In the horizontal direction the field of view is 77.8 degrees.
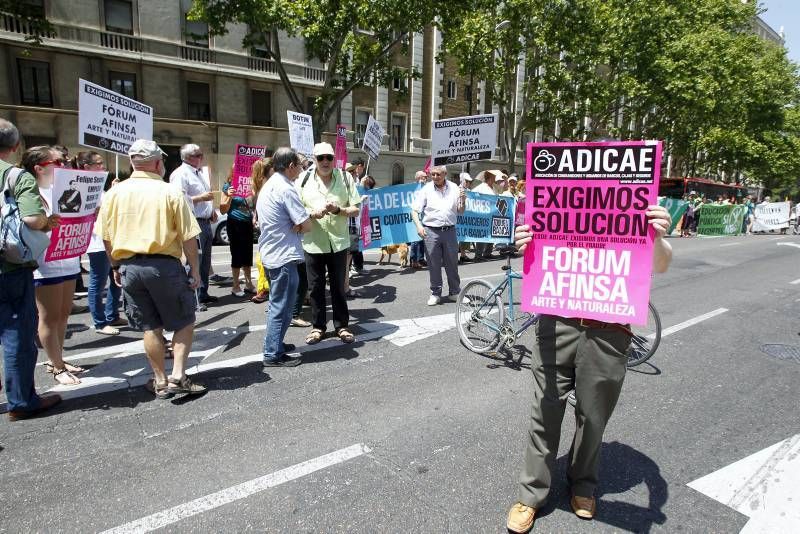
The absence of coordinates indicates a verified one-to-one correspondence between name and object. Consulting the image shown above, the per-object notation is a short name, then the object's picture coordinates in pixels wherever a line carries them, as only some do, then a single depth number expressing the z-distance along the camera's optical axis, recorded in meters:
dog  10.21
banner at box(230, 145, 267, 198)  8.18
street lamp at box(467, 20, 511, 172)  19.98
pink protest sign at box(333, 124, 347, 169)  10.13
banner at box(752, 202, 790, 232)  27.64
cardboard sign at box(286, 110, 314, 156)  8.41
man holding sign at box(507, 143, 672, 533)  2.48
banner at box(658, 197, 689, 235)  23.48
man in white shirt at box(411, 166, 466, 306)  6.78
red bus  28.92
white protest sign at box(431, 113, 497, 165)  10.12
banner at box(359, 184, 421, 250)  10.09
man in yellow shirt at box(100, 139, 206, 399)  3.49
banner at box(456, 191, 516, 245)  11.53
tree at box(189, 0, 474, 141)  14.12
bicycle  4.76
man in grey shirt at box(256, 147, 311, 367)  4.51
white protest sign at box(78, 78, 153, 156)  6.04
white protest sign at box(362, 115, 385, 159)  9.88
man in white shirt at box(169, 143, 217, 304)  6.27
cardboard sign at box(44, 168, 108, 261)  4.07
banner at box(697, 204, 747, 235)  24.69
